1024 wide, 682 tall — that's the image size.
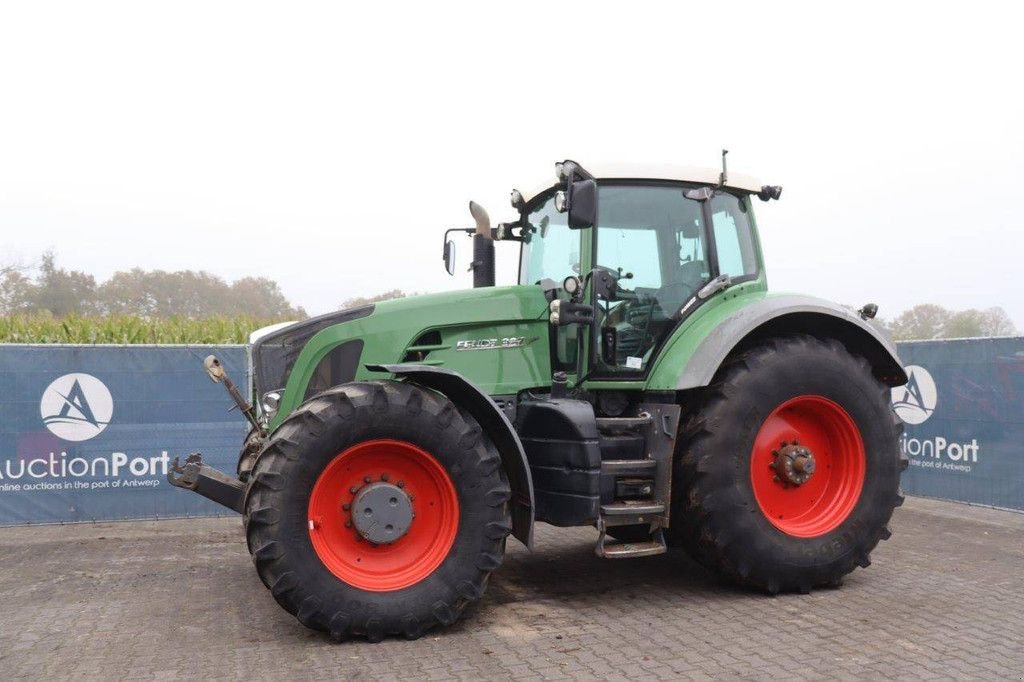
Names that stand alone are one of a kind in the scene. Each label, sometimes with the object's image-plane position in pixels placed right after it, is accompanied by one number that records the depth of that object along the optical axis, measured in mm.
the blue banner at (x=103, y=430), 8094
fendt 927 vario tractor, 4438
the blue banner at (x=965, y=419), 8055
